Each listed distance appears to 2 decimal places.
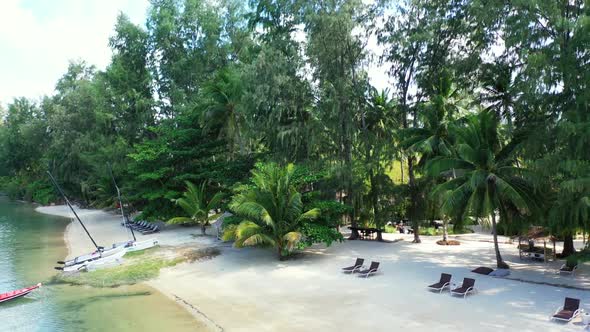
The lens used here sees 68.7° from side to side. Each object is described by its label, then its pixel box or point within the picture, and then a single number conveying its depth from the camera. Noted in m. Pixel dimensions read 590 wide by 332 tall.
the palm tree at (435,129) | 20.75
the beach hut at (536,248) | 17.47
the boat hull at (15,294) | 16.35
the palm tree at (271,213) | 18.22
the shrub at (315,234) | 18.58
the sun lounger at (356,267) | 16.83
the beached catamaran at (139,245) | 21.91
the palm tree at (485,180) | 15.73
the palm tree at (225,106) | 29.09
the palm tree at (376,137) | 22.23
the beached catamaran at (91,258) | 19.42
